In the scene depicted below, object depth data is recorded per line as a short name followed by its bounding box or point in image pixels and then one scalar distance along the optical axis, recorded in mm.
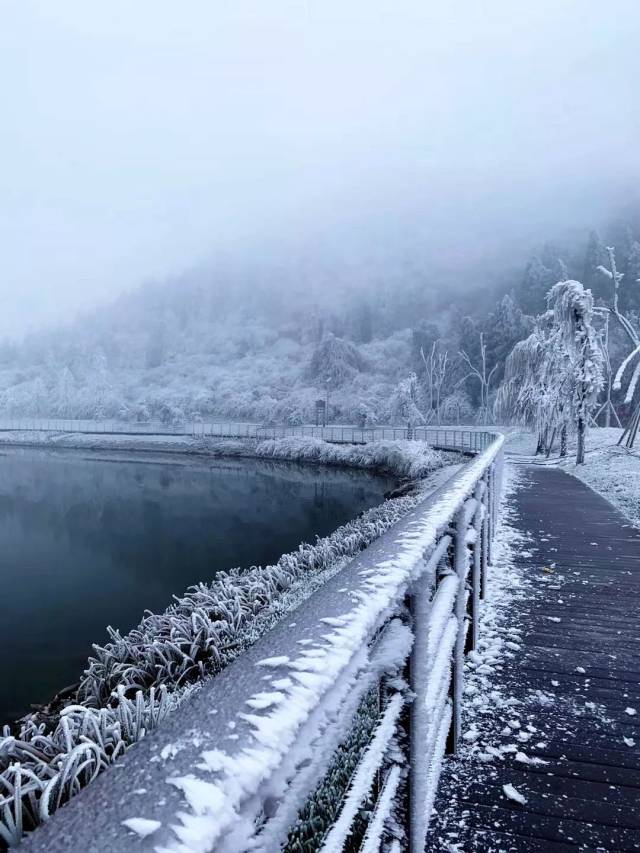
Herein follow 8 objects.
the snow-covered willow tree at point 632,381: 17031
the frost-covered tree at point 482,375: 56500
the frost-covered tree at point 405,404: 48125
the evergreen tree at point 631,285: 56219
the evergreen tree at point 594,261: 60156
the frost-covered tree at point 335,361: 70125
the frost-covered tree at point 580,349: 18691
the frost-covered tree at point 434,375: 62344
